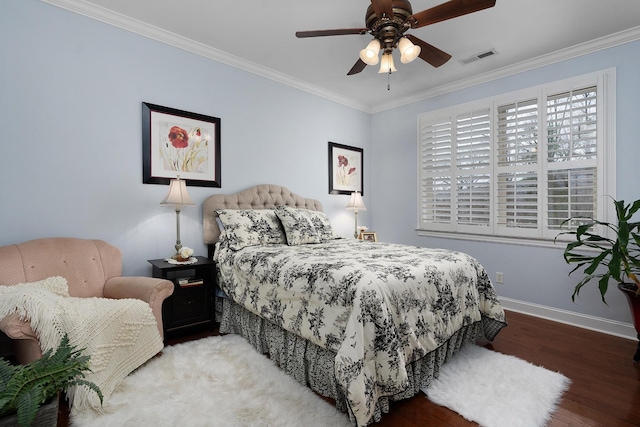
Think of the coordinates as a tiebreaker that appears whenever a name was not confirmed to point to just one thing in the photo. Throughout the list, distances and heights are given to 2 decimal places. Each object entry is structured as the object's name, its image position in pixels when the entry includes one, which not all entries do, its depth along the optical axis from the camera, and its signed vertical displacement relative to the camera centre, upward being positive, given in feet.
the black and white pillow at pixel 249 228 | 9.70 -0.56
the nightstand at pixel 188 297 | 8.64 -2.48
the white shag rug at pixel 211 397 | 5.46 -3.67
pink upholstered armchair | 6.88 -1.38
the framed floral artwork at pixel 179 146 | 9.53 +2.12
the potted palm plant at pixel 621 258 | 7.45 -1.32
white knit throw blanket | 5.36 -2.19
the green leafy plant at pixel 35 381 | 3.41 -2.04
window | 10.23 +1.84
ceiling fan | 6.10 +3.95
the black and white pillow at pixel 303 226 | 10.44 -0.56
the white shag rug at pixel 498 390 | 5.71 -3.76
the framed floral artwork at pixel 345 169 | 15.02 +2.07
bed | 5.37 -2.07
